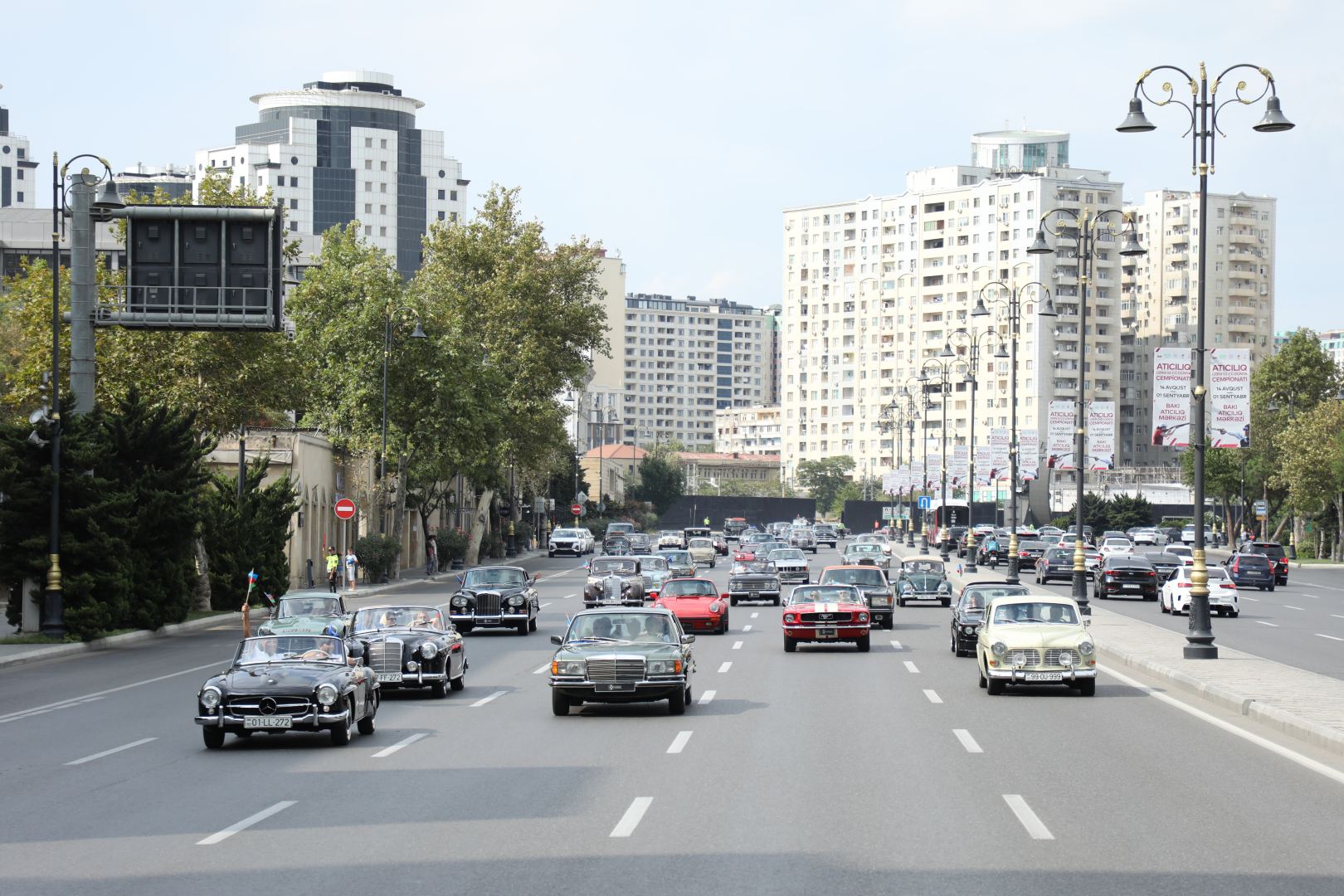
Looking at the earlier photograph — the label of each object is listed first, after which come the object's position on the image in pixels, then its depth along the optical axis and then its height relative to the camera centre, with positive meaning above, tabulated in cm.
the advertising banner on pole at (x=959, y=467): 13432 +4
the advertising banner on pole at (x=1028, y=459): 9772 +77
